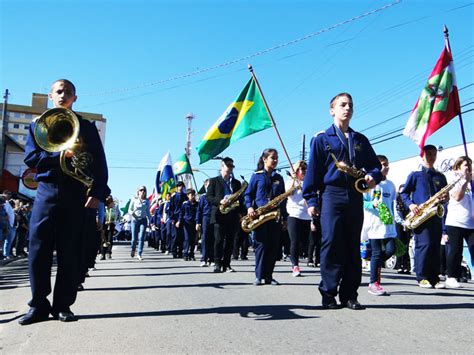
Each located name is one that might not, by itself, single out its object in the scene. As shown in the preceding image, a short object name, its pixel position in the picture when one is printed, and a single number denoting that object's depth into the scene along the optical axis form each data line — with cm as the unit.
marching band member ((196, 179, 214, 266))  1250
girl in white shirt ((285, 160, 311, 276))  959
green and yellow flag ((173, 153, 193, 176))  2331
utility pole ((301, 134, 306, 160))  4817
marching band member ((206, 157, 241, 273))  1052
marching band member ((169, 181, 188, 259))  1604
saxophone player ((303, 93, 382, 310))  543
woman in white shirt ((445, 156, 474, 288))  830
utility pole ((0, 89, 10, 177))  3682
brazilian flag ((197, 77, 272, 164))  1196
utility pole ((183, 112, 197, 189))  6944
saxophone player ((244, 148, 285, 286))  820
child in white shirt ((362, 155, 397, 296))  716
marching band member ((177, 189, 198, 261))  1506
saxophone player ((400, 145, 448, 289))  784
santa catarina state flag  888
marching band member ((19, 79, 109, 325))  472
